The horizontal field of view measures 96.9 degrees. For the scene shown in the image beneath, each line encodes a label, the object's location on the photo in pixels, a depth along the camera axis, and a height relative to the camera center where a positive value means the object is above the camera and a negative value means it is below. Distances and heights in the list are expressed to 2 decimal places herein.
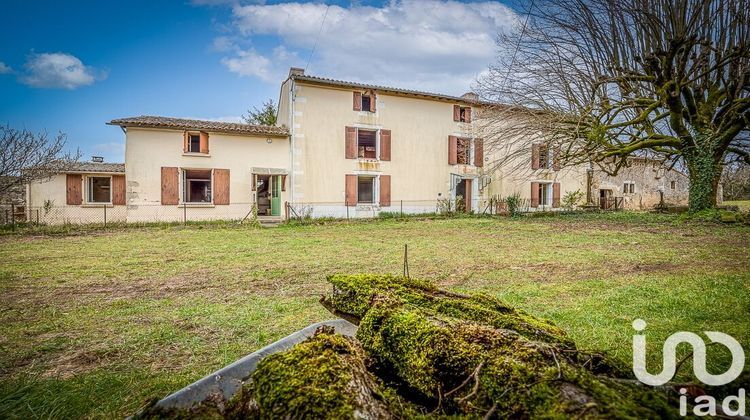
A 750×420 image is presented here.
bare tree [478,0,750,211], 10.35 +4.28
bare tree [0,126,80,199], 11.83 +1.76
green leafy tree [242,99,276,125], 25.91 +7.01
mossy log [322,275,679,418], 0.67 -0.40
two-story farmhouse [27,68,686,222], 15.33 +2.10
